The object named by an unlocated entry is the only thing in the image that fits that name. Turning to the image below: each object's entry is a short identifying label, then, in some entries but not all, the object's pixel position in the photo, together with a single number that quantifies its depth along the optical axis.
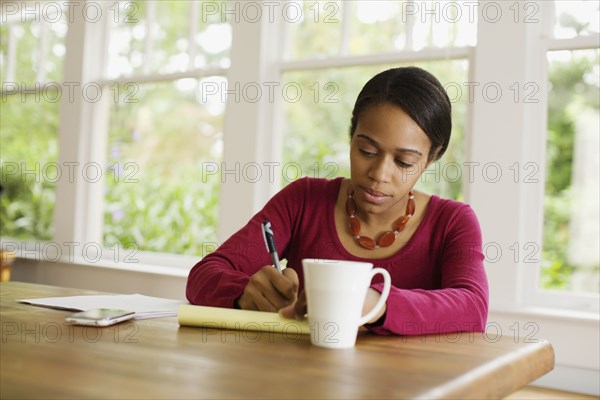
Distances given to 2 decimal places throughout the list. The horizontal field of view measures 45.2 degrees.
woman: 1.55
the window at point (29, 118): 5.40
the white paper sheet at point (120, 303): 1.39
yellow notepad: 1.21
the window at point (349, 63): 3.39
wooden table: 0.80
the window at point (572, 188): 3.80
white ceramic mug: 1.07
